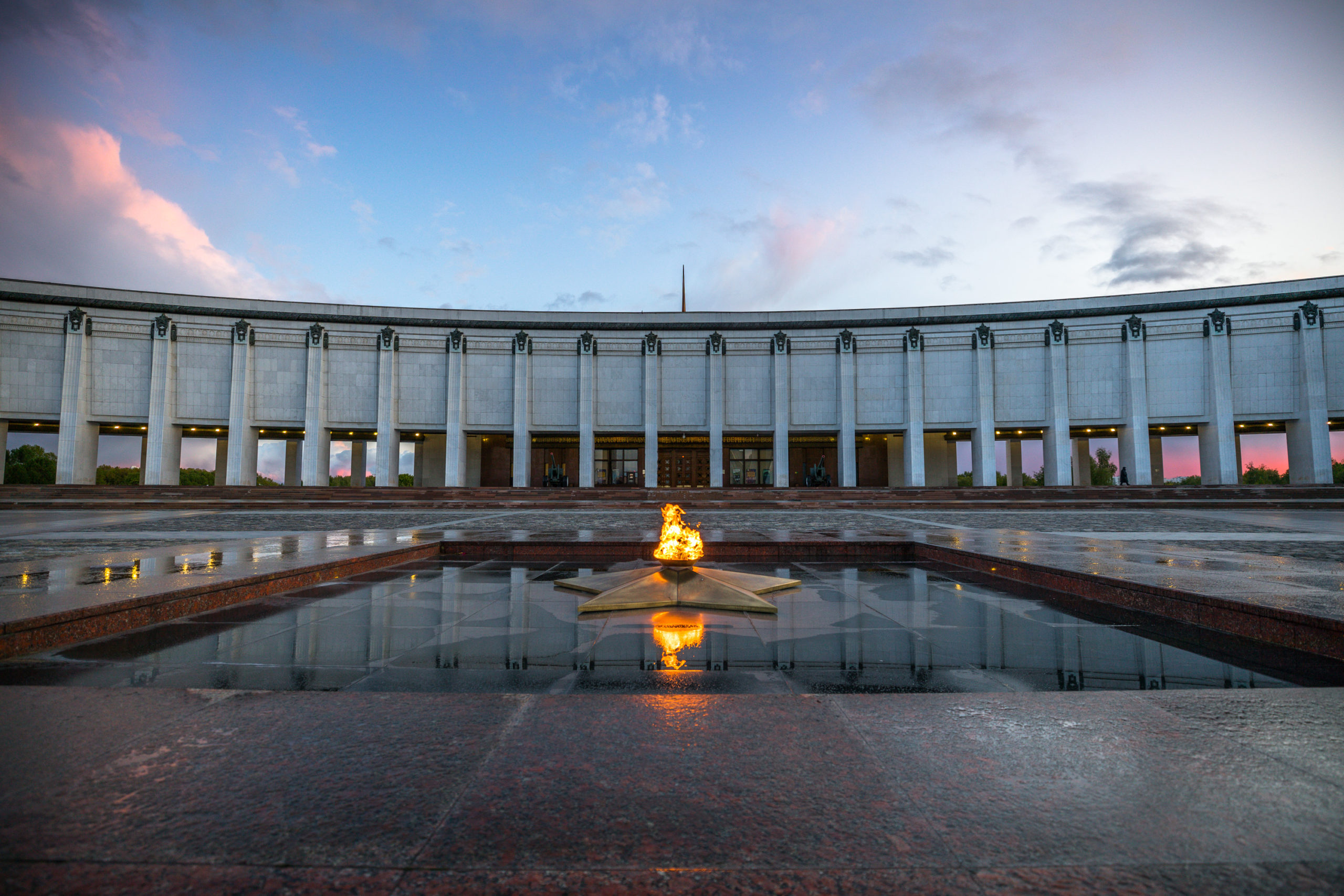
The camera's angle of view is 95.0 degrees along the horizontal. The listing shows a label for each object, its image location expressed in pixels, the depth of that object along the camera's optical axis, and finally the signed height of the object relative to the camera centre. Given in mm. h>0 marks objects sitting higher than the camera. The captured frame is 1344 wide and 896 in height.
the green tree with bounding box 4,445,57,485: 68562 +2205
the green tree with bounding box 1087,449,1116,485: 92081 +1744
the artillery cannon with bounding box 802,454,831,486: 42781 +434
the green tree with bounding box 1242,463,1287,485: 99062 +652
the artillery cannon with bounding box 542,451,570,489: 42562 +332
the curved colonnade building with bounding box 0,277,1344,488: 36688 +6603
